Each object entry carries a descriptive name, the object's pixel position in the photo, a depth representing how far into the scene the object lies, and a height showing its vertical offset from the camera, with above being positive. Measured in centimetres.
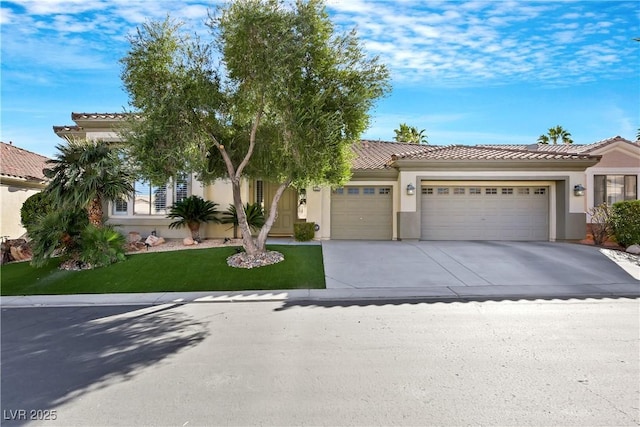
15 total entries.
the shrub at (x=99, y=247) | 1052 -114
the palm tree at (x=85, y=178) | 1071 +93
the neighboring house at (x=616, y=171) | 1656 +192
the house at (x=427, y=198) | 1452 +54
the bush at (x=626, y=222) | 1295 -32
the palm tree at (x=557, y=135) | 3294 +711
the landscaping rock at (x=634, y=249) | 1238 -124
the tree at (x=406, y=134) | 3534 +774
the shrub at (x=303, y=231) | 1431 -80
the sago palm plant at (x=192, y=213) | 1382 -11
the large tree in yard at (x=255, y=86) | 899 +326
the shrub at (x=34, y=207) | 1277 +6
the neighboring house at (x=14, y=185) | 1556 +107
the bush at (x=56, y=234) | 1025 -72
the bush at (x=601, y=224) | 1404 -43
